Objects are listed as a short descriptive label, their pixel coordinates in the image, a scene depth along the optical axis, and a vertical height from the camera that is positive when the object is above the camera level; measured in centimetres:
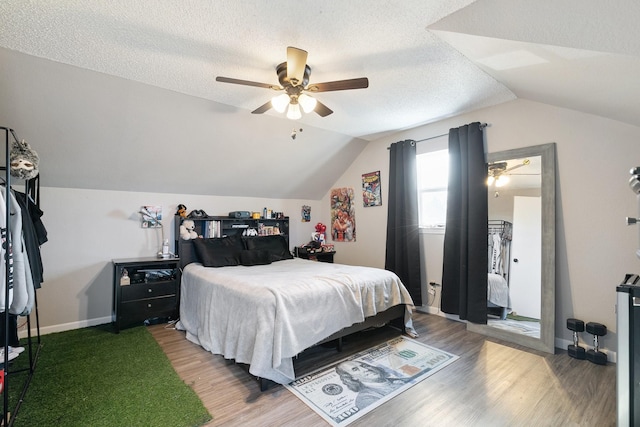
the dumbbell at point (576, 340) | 263 -117
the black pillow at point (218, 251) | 365 -48
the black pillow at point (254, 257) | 386 -58
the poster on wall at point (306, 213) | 545 +5
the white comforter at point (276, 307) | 215 -81
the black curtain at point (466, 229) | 333 -16
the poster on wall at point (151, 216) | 385 -1
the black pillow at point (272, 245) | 423 -45
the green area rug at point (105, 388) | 181 -129
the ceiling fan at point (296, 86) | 198 +99
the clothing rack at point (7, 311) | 155 -54
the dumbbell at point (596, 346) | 252 -117
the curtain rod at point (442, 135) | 344 +109
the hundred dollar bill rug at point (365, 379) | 196 -130
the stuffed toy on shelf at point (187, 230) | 387 -20
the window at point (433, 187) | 399 +41
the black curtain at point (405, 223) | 406 -10
